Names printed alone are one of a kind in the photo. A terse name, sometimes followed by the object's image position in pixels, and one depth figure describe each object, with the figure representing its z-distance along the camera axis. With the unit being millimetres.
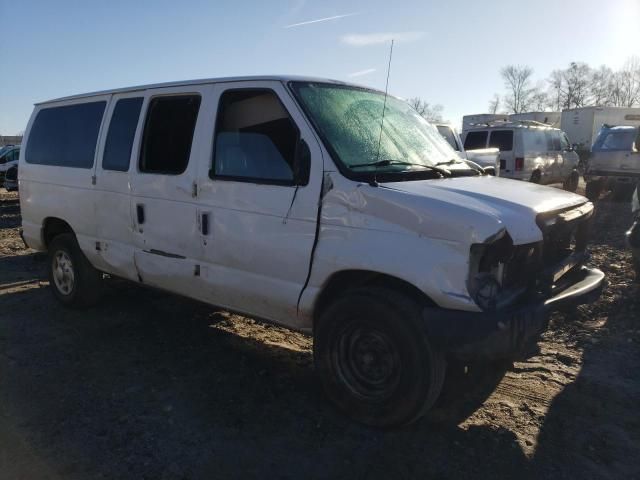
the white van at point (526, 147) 14062
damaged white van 2988
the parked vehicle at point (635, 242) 5781
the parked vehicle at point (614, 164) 14109
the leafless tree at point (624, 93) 77250
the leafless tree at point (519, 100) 88031
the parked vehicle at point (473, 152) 10933
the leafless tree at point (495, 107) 86475
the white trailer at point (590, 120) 28125
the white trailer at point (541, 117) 32625
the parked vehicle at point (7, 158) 20131
